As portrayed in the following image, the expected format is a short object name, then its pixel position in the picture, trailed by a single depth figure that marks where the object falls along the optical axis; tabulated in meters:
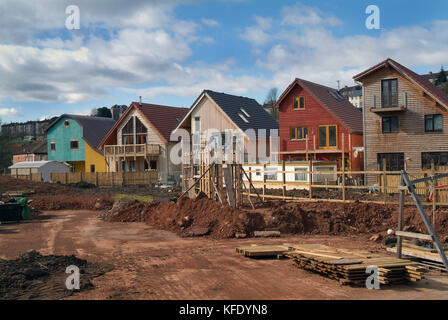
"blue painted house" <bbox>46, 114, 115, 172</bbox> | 51.41
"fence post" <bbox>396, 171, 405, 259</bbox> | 9.78
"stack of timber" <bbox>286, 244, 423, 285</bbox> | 8.58
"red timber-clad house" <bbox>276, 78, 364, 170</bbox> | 34.44
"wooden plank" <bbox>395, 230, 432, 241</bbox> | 8.71
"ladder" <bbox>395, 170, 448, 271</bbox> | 8.41
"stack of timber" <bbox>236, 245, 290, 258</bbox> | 11.56
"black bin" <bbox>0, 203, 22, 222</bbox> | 20.02
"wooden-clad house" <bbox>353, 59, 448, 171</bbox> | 29.03
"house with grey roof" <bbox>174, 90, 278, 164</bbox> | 37.31
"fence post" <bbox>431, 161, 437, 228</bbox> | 14.46
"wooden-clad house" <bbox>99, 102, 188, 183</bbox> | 43.38
